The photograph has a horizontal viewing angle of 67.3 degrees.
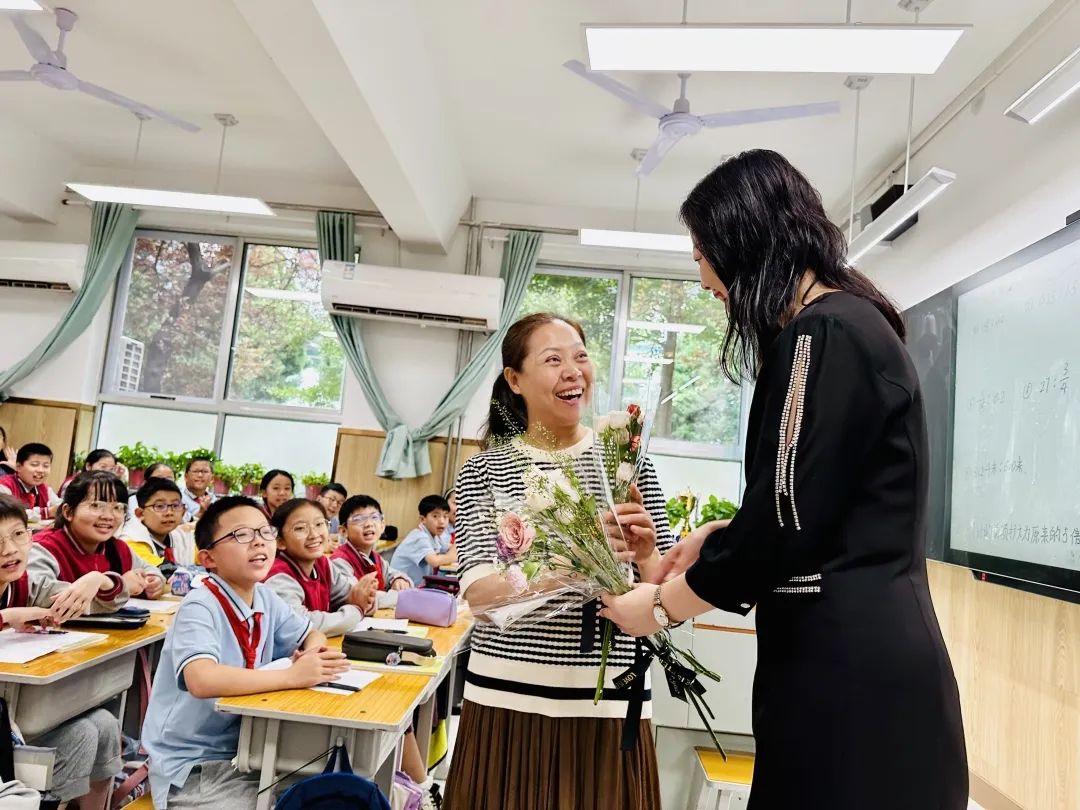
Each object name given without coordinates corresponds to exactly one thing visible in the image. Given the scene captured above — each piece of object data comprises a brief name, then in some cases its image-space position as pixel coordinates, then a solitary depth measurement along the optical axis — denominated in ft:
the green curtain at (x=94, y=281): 24.56
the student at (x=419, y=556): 17.94
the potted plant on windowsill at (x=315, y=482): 24.03
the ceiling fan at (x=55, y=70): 15.02
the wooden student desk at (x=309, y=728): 6.50
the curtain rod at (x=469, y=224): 24.26
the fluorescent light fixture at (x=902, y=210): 12.51
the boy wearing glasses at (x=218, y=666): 6.69
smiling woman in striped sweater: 4.40
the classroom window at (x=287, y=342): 25.39
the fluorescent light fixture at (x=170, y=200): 19.62
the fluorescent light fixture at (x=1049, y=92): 9.74
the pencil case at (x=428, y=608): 11.02
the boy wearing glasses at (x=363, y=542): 13.73
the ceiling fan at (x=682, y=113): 13.58
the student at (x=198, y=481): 21.29
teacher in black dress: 3.04
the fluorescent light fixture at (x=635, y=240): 18.96
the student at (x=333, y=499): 21.04
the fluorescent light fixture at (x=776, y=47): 10.62
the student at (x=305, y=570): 10.02
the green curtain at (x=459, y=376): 23.80
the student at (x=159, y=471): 20.89
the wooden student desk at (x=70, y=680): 7.13
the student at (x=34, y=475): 18.44
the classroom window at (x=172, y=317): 25.64
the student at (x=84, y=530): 9.86
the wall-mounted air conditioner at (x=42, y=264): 23.93
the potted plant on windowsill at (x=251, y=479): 24.05
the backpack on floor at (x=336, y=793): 6.09
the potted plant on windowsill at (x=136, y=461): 23.54
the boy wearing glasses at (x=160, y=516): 13.92
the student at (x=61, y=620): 7.91
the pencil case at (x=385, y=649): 8.48
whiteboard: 10.39
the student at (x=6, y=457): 18.64
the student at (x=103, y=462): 19.71
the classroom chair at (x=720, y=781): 9.80
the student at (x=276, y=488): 19.42
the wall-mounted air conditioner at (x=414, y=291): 22.79
